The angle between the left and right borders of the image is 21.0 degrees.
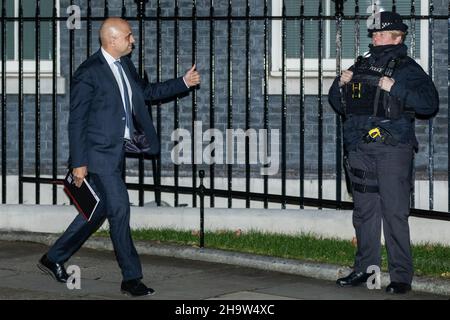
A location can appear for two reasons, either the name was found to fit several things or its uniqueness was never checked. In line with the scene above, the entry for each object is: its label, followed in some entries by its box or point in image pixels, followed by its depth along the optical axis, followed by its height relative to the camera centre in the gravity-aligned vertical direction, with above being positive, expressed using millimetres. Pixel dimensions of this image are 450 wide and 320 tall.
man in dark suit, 8750 +88
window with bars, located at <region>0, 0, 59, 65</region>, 13969 +1230
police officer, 9008 +60
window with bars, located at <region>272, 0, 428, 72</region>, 13484 +1184
